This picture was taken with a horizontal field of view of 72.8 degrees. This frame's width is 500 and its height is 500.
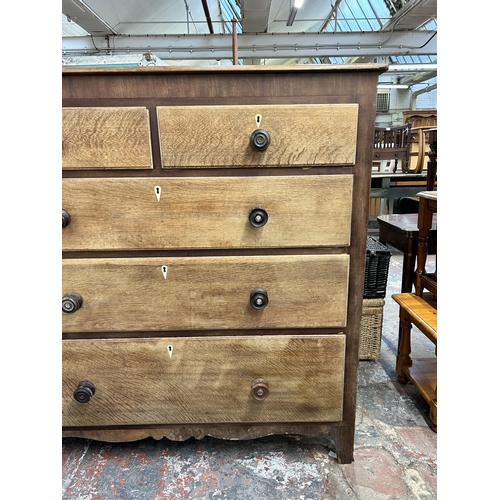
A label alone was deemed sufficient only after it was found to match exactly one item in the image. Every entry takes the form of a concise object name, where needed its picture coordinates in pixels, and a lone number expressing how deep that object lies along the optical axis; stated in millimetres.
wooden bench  1290
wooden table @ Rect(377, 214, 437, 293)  1663
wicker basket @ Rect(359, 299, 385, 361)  1681
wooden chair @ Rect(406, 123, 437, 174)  3656
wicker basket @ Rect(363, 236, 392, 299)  1642
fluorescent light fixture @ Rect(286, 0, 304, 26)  4459
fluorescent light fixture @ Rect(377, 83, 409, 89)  8573
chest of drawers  863
